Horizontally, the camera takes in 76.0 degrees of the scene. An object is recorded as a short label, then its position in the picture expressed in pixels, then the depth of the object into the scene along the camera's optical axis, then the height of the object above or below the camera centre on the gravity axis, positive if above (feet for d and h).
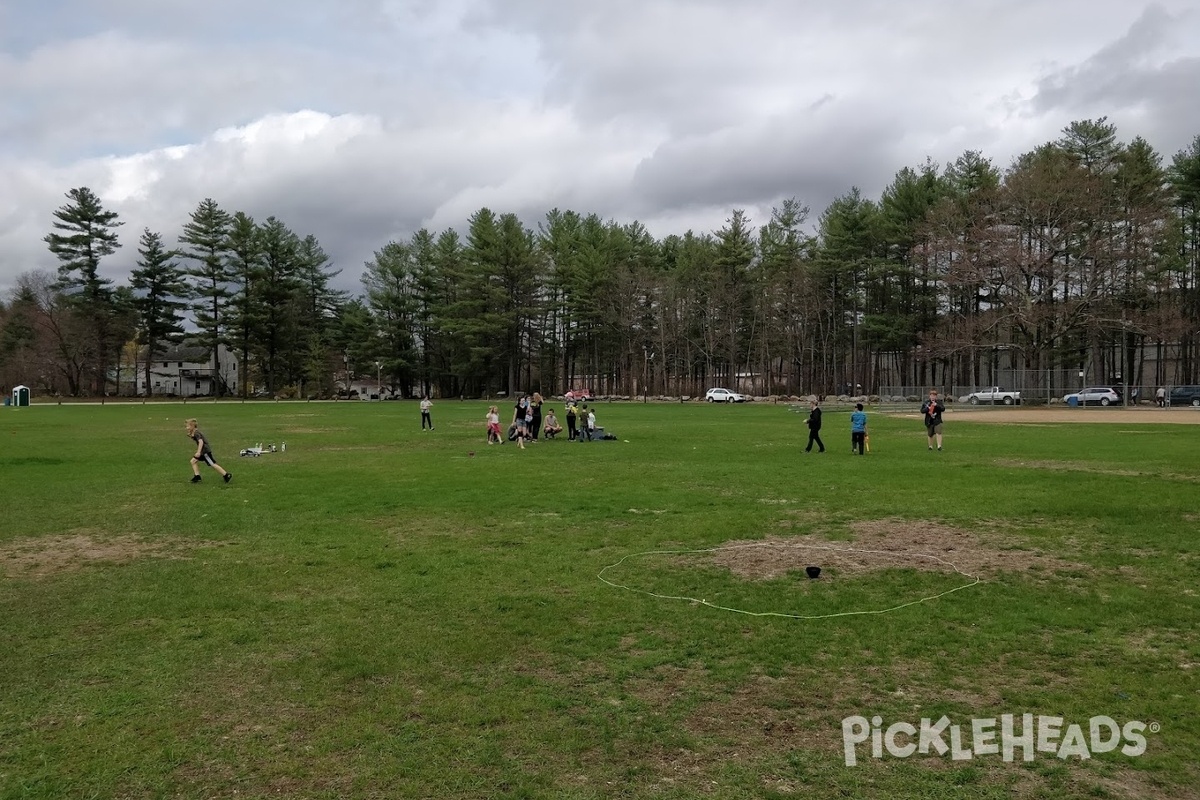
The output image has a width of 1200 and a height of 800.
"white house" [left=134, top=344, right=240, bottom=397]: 372.99 +9.70
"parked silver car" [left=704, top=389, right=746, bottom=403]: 241.35 -2.97
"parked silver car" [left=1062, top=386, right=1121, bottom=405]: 175.32 -3.16
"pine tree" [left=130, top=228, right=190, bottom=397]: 283.79 +36.23
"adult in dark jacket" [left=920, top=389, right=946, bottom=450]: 70.54 -2.80
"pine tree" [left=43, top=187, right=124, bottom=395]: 269.03 +43.20
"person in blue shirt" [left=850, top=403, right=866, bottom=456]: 68.85 -4.09
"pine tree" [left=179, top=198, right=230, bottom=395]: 273.54 +45.51
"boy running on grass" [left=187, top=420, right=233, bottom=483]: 52.16 -4.40
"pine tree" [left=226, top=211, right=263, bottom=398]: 274.98 +40.48
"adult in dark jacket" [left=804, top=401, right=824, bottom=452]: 70.85 -3.55
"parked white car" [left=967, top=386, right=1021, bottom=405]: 184.85 -3.15
